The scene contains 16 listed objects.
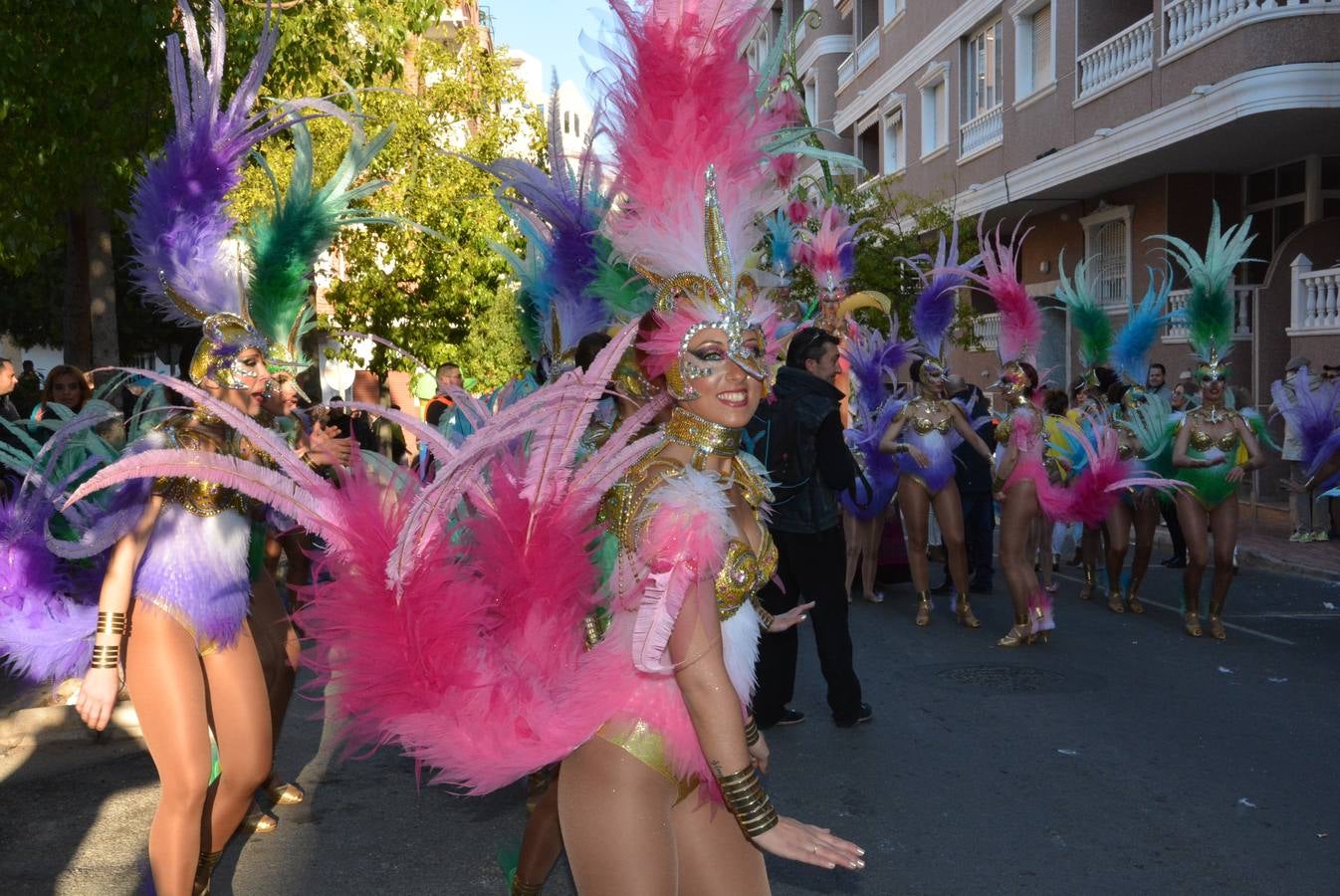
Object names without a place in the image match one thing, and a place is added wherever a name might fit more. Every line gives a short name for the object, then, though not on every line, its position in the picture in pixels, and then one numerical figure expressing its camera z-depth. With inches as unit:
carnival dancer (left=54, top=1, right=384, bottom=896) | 149.6
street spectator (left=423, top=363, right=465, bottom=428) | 430.3
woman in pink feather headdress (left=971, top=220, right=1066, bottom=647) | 353.4
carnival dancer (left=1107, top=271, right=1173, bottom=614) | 400.2
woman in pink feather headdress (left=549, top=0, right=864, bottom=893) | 110.4
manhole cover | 308.3
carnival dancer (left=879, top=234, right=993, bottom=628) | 373.1
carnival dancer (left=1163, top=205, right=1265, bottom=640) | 359.3
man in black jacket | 264.4
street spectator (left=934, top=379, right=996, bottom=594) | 454.9
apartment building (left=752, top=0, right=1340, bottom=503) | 631.2
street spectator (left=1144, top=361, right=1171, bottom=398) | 546.2
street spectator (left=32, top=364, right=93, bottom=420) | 370.3
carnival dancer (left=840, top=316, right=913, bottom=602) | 419.2
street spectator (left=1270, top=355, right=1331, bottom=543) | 559.1
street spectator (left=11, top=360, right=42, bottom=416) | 596.4
